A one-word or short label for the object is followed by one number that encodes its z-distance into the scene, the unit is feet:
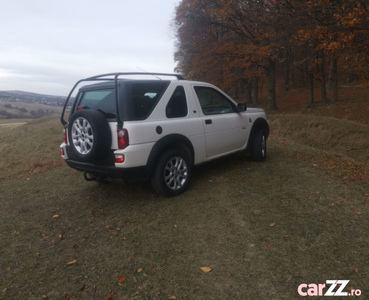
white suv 13.16
